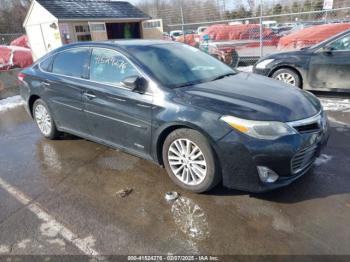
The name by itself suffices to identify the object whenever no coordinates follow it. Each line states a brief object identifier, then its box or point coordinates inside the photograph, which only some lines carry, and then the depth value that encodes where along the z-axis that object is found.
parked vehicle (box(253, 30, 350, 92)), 6.23
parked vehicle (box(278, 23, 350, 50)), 11.26
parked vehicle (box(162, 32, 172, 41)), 18.95
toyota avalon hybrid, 2.89
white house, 17.12
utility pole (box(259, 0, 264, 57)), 10.51
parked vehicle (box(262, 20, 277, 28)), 16.95
